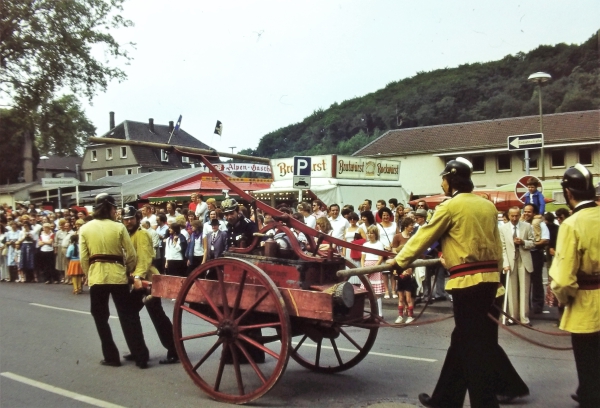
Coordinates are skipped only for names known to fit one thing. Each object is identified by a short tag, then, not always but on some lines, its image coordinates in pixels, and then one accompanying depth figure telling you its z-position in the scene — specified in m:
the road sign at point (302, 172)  12.13
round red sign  11.71
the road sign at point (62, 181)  23.84
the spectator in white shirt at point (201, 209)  13.93
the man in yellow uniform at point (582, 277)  4.07
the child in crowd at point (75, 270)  13.95
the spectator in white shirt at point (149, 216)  14.23
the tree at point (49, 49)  25.48
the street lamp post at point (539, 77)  12.80
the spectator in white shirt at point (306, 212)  12.21
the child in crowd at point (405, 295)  9.14
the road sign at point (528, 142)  10.70
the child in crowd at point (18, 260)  17.14
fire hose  4.39
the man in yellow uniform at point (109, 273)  6.52
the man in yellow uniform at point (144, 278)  6.64
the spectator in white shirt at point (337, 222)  11.72
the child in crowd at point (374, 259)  9.45
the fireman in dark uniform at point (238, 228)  6.25
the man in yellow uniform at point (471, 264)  4.30
